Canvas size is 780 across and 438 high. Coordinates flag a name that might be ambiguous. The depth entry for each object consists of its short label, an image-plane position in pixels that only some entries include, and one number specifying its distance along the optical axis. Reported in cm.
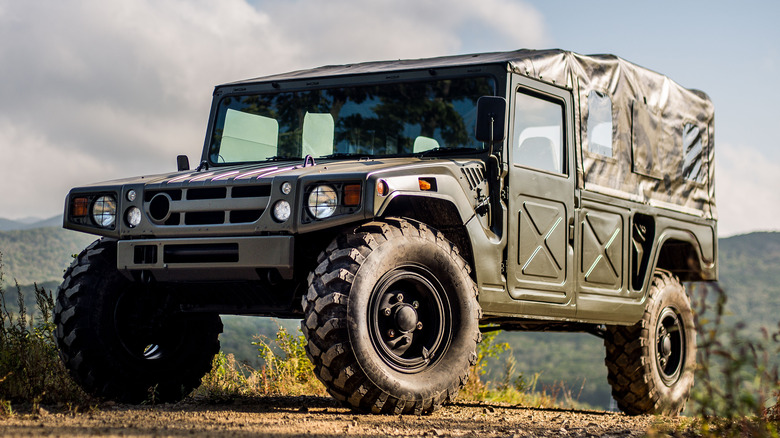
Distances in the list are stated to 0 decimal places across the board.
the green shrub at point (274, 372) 896
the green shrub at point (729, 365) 362
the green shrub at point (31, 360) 653
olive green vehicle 543
